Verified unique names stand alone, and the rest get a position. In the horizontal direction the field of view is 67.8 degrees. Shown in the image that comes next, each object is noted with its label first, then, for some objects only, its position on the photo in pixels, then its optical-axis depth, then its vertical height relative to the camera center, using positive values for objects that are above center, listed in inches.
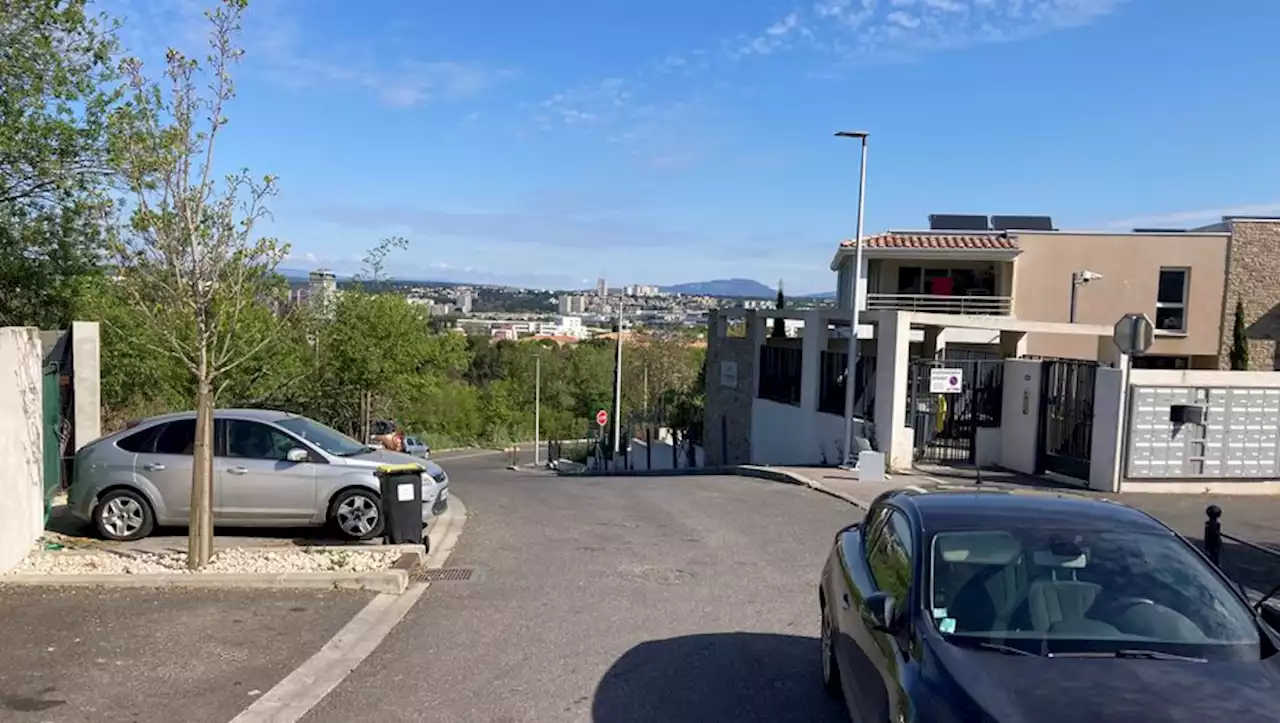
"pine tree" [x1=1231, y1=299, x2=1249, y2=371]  1245.1 +5.6
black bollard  322.3 -63.8
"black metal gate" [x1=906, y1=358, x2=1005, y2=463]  756.6 -57.8
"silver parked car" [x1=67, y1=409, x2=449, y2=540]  401.0 -74.6
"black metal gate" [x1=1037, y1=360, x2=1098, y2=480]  659.4 -53.6
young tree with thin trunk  326.3 +18.4
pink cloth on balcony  1248.2 +64.6
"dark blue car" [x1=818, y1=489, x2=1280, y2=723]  138.9 -48.5
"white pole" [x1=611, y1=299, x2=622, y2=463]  1676.9 -132.8
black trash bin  387.9 -77.4
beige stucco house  1232.8 +82.7
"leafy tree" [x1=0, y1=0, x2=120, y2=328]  496.7 +76.5
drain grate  354.3 -98.7
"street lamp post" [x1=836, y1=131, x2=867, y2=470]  778.8 -12.2
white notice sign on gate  740.0 -34.6
